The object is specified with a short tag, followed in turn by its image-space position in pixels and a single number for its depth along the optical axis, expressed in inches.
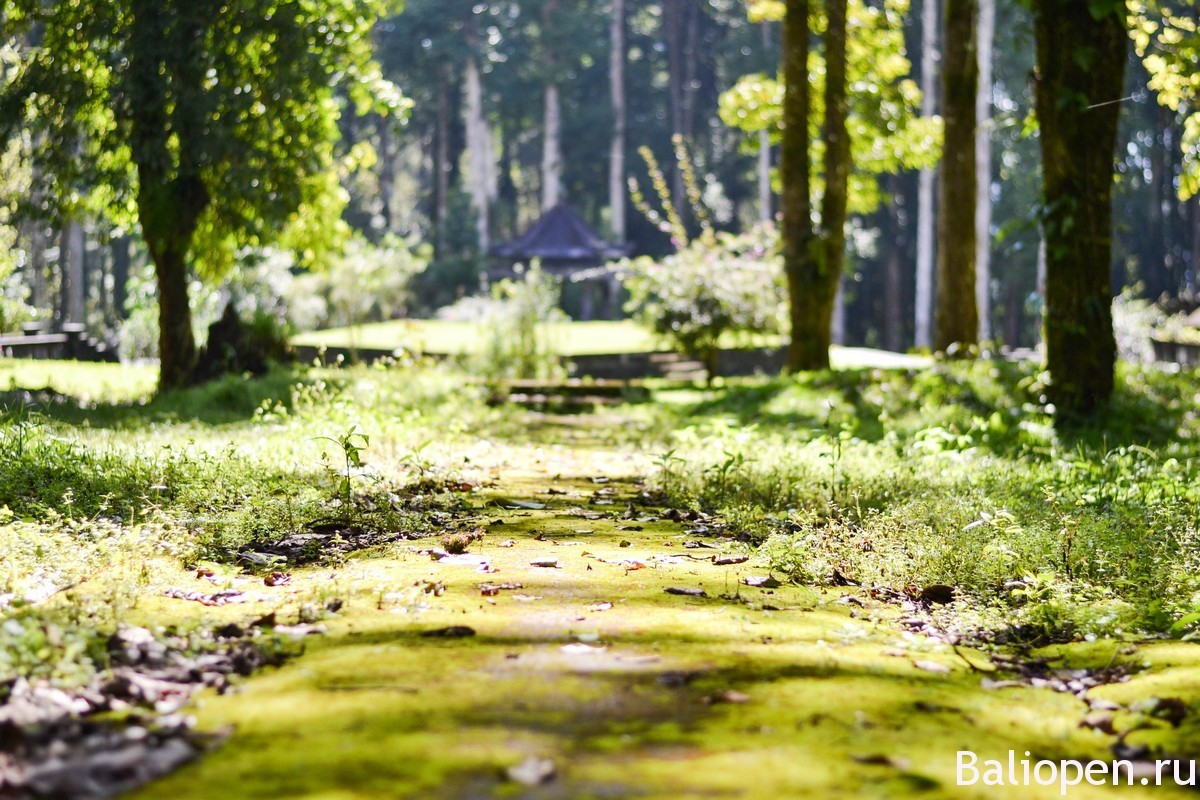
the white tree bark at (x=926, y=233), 1460.4
